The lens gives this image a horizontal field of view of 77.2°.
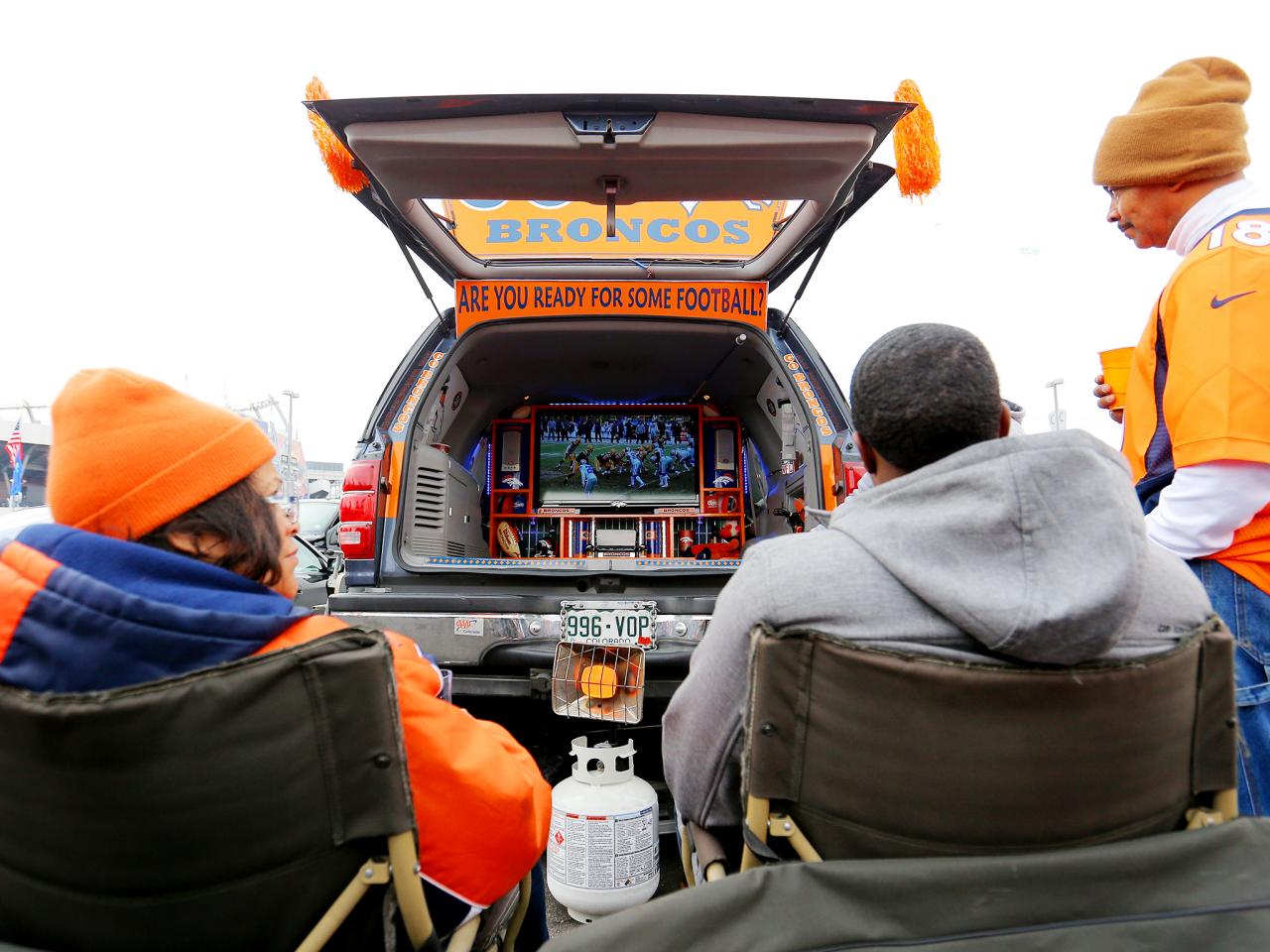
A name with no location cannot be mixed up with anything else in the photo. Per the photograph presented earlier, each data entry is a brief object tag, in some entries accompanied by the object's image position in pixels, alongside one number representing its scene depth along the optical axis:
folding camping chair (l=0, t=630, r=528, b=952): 0.88
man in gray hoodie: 0.95
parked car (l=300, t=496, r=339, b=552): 9.11
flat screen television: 6.29
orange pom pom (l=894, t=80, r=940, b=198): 2.49
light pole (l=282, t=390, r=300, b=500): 31.02
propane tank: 2.54
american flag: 23.19
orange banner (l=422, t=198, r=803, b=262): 3.98
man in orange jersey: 1.47
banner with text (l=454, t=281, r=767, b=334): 3.55
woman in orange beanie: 0.92
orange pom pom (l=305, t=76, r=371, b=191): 2.59
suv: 2.42
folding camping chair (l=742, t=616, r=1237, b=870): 0.96
